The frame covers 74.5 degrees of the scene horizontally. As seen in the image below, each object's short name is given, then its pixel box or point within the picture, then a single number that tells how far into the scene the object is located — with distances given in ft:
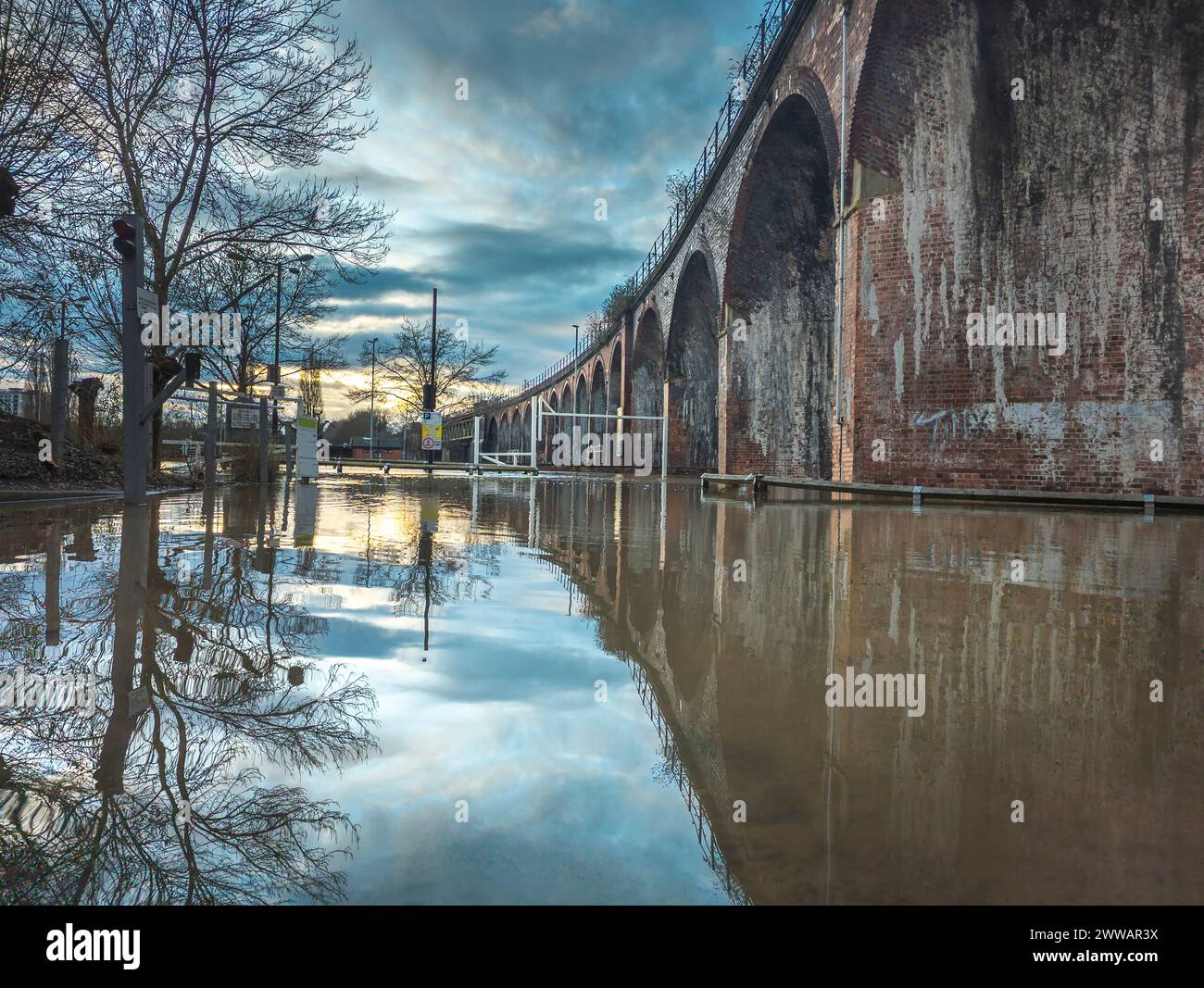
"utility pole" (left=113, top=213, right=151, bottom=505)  22.33
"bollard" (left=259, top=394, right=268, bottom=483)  43.62
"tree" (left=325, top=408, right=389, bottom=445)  262.67
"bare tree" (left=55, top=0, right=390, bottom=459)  33.86
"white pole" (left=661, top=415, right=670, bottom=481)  82.60
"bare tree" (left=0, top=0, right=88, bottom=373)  25.22
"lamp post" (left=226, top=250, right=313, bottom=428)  38.96
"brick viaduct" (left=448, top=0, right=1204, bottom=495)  32.27
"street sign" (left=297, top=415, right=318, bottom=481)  49.08
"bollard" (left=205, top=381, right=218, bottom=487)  37.27
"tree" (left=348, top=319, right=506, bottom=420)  131.75
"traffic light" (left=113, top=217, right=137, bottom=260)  21.90
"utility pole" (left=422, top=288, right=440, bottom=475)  93.71
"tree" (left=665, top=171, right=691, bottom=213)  76.64
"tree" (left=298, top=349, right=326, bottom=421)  70.81
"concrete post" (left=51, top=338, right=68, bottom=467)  28.91
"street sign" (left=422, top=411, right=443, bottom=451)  82.64
